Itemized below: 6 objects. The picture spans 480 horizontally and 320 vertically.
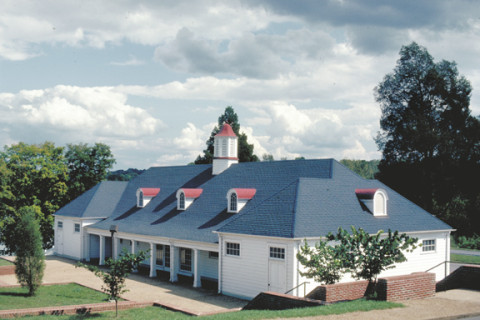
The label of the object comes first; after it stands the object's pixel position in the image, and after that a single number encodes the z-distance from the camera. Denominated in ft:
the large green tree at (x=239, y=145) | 194.39
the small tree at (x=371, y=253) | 59.52
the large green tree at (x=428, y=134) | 142.20
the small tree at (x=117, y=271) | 62.75
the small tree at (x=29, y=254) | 79.84
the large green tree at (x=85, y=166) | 163.73
